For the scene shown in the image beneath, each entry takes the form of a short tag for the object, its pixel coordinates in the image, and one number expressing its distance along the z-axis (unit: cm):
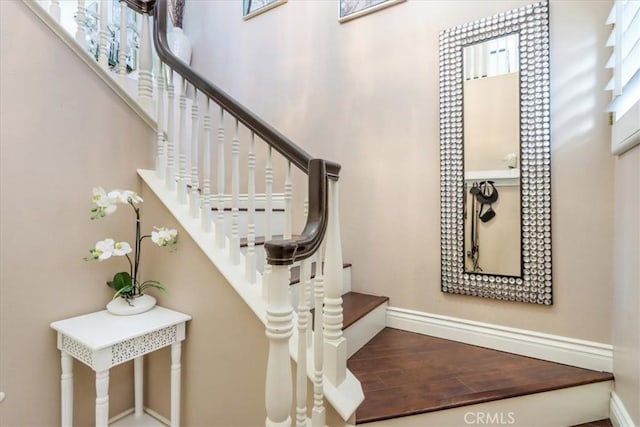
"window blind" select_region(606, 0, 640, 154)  131
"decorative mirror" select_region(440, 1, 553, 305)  177
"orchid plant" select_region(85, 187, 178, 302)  156
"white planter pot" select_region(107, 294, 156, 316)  167
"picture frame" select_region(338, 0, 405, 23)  226
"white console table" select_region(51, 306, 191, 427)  136
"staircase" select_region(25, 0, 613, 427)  111
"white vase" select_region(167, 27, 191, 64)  305
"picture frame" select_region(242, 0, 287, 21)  279
